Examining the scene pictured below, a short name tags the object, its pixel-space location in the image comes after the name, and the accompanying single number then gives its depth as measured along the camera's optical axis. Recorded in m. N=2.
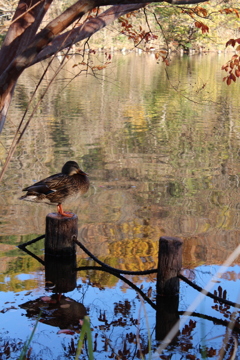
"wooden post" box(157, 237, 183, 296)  9.45
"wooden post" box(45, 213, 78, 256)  11.08
